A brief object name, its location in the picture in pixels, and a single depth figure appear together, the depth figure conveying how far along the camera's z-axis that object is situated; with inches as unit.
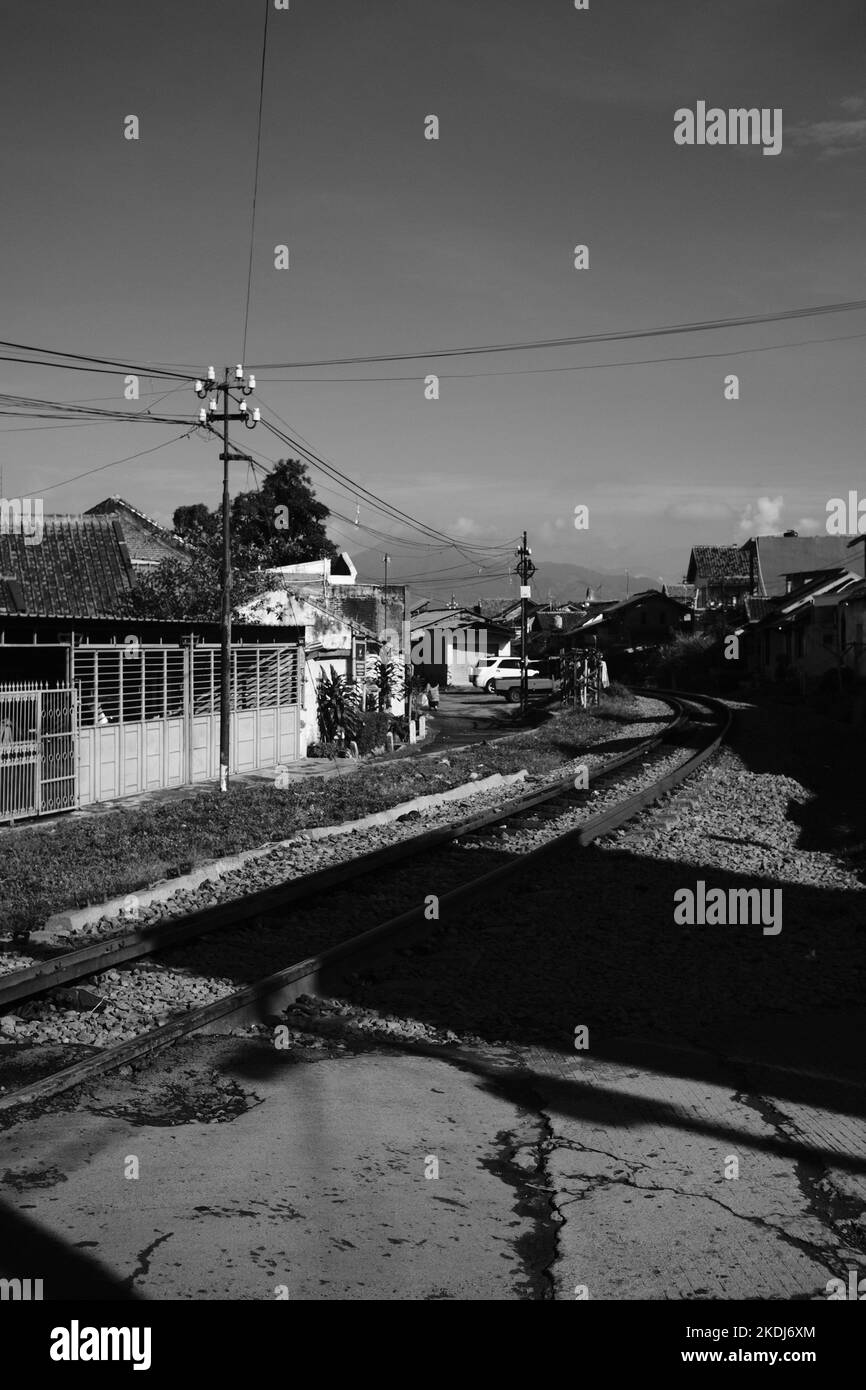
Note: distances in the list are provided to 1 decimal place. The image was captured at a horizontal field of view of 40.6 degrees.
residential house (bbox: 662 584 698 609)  3643.2
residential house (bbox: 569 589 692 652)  3366.1
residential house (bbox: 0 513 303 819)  721.0
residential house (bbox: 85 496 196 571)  2080.1
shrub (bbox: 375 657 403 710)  1390.3
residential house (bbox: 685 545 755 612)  3437.5
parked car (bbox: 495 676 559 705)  2208.4
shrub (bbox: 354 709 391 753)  1227.9
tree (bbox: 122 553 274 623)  1272.1
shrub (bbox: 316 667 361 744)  1214.9
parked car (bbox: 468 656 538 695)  2500.0
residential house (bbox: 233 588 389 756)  1212.5
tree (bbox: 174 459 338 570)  2940.5
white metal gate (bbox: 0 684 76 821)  698.2
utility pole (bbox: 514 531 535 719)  1876.2
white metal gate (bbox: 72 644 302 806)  820.0
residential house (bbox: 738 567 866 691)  1750.7
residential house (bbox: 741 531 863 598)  3205.0
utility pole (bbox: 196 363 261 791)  917.2
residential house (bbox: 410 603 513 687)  2883.9
